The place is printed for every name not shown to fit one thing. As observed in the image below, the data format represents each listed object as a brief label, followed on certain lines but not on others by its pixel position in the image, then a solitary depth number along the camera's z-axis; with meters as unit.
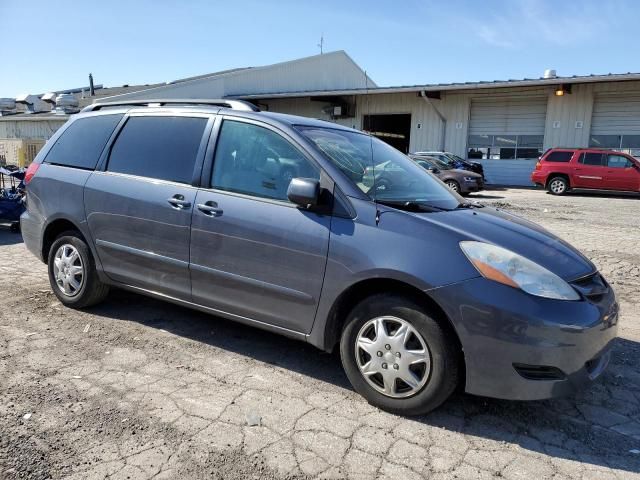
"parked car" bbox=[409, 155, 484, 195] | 17.44
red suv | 17.84
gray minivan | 2.68
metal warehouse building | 20.94
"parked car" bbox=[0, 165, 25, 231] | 8.34
